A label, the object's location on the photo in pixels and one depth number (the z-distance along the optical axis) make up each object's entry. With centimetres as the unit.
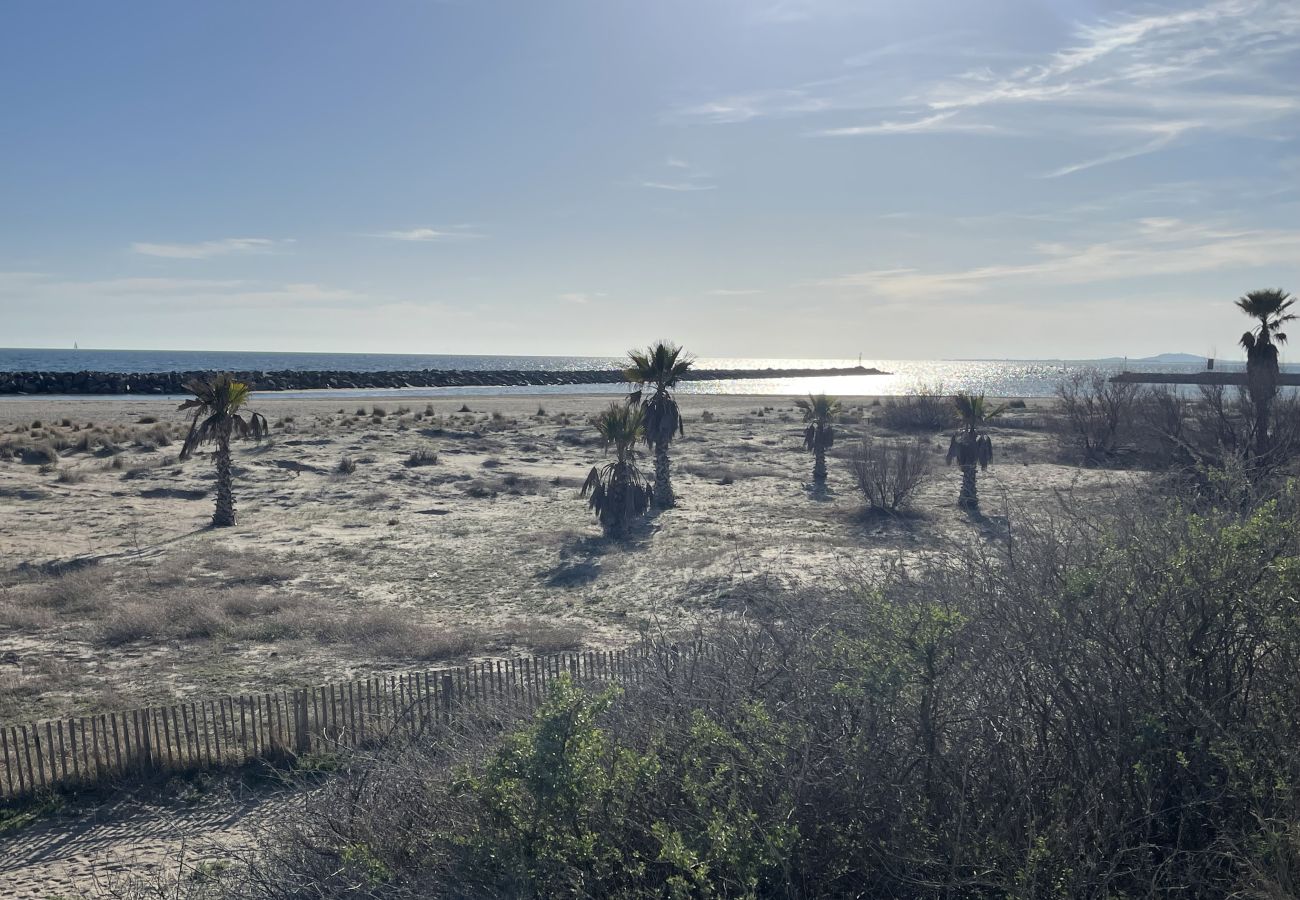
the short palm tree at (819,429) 3173
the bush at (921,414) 5047
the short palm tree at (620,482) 2314
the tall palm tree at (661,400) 2700
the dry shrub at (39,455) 3150
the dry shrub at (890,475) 2562
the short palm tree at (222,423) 2364
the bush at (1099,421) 3625
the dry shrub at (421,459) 3375
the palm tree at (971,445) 2674
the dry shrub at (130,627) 1455
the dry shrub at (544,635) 1432
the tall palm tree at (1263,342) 2533
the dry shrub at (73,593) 1614
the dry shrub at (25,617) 1498
